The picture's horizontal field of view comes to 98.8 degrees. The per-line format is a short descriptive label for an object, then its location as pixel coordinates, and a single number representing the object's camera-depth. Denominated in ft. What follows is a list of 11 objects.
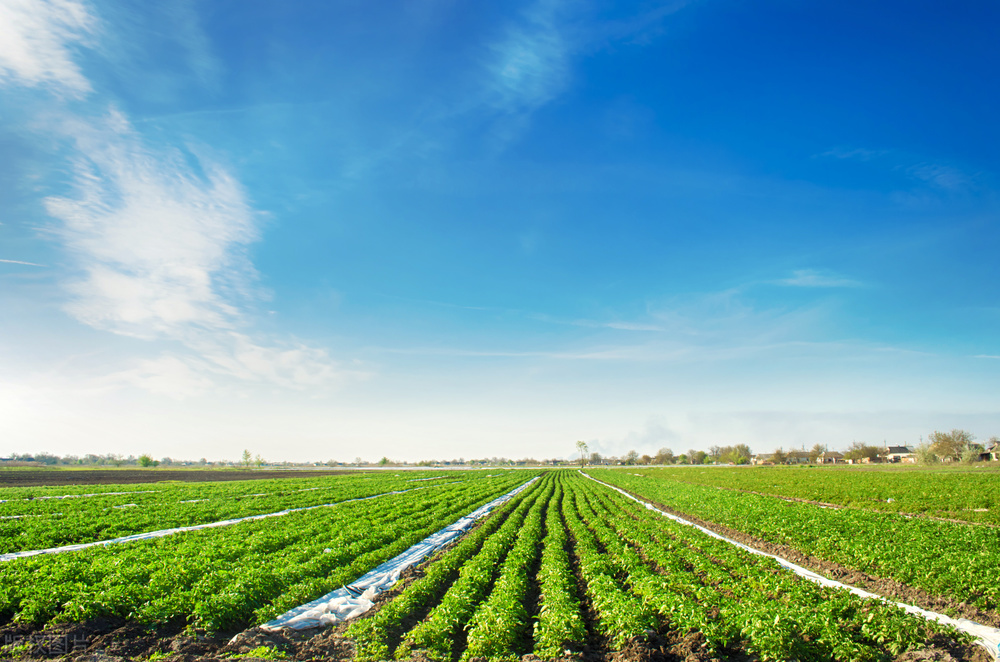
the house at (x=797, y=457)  615.98
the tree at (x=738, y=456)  620.49
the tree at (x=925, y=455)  365.40
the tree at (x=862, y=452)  530.68
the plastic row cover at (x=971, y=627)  26.32
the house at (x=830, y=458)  611.47
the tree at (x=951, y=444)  363.76
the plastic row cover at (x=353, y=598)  31.45
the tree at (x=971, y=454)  328.49
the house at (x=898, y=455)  479.82
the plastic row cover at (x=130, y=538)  49.75
